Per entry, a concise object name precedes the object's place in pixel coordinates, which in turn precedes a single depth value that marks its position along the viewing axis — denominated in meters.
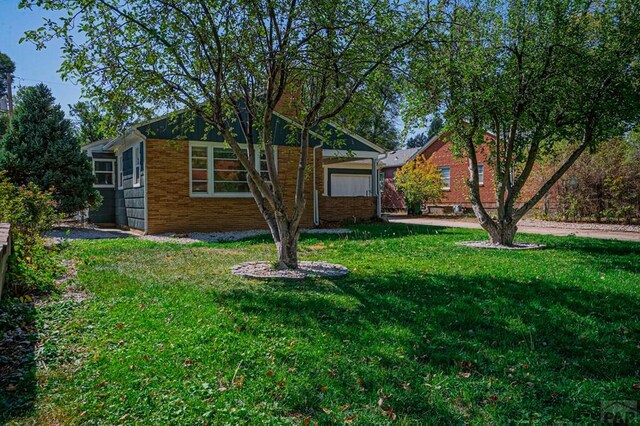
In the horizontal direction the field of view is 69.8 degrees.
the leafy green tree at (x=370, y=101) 6.55
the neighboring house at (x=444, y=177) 24.42
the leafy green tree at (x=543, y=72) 8.47
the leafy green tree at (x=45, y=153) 14.62
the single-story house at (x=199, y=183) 12.96
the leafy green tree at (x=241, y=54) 5.58
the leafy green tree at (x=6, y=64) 30.90
